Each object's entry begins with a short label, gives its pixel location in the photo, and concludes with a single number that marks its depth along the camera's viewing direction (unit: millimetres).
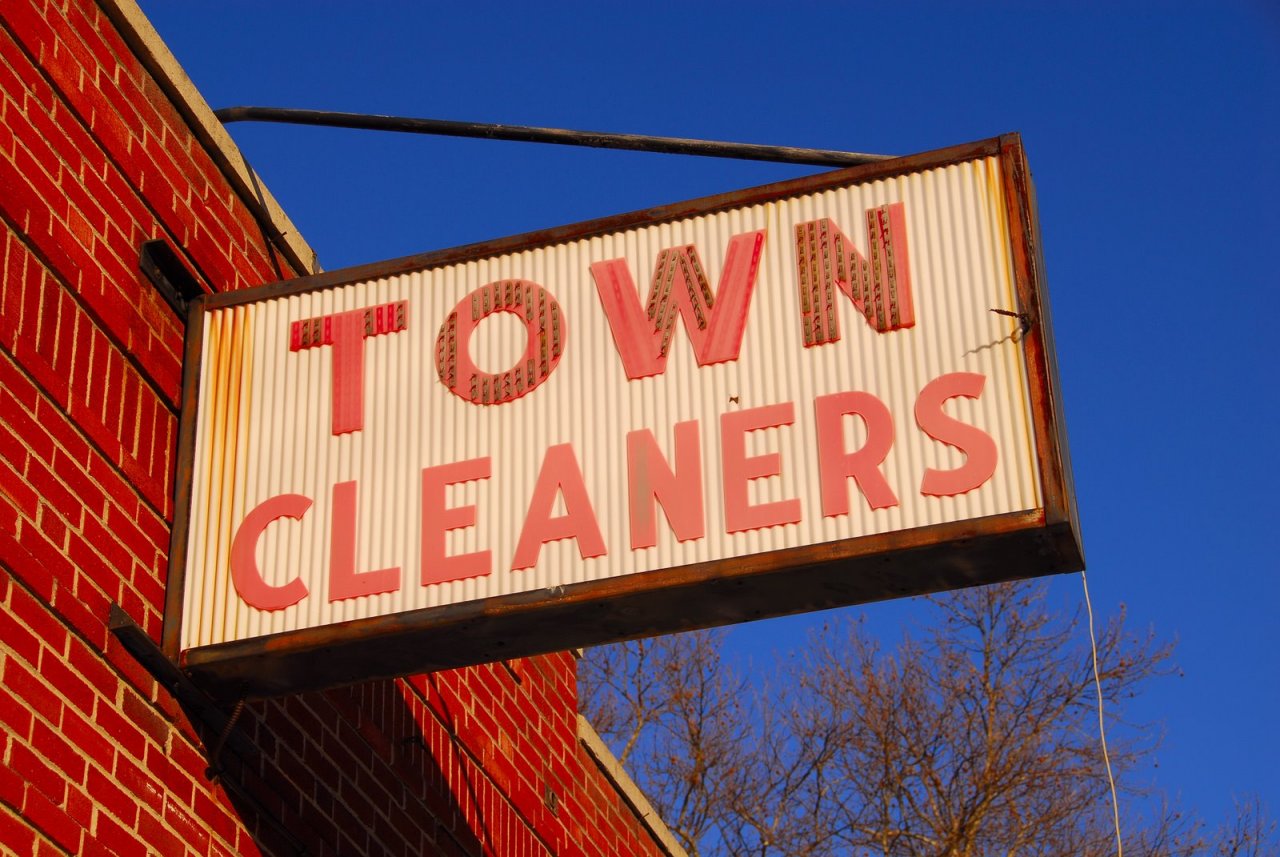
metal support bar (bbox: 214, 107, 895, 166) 7316
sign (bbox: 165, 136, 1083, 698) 6227
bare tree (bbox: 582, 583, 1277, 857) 21938
